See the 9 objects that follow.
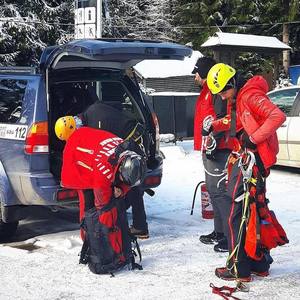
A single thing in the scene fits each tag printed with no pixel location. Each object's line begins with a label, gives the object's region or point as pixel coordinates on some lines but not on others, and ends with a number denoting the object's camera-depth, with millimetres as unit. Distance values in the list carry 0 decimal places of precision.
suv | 5039
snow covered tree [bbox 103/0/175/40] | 33938
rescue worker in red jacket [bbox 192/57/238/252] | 5004
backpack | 4449
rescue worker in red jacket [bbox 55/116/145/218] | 4414
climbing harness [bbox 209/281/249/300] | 4007
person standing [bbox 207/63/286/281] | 4027
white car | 8953
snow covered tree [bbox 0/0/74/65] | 20719
